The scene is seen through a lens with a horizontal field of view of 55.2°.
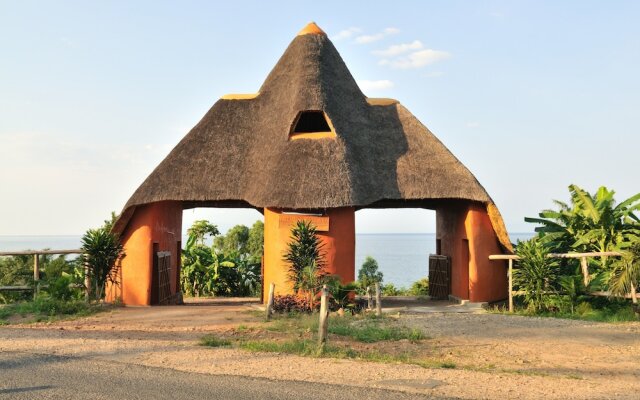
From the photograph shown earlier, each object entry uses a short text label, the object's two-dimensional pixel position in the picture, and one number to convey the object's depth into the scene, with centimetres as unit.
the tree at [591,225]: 1648
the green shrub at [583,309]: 1475
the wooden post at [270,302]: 1377
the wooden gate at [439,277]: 1883
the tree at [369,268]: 3312
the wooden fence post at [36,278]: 1576
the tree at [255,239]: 3109
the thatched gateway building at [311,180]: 1593
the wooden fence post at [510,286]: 1534
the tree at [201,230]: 2725
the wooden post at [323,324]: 948
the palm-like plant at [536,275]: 1511
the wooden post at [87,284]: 1573
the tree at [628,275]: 1395
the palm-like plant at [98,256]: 1569
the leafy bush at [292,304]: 1479
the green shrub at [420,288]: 2464
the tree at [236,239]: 3206
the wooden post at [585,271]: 1506
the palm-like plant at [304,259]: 1510
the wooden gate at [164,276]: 1709
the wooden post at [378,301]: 1419
